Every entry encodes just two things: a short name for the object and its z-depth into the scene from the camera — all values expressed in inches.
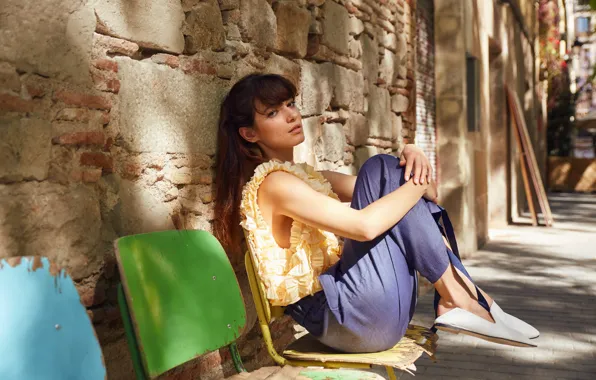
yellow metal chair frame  100.8
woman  102.3
